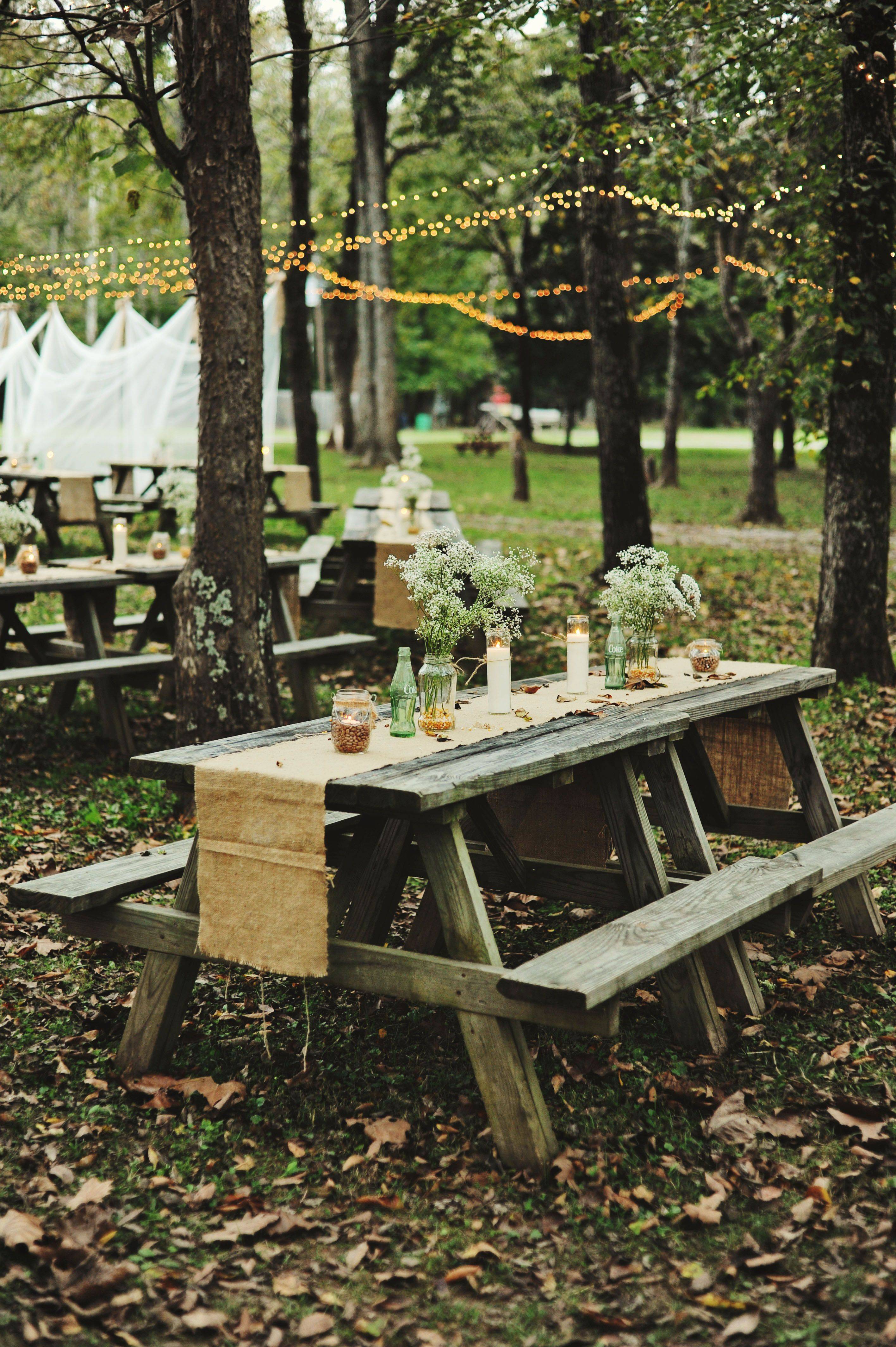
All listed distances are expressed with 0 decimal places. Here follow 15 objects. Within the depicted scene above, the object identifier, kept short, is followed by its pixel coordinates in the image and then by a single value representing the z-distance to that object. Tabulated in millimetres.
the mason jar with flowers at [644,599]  4672
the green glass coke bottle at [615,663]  4703
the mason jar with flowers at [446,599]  3832
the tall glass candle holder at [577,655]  4398
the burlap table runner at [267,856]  3277
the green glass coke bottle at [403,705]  3799
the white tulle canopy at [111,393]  15195
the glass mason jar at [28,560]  7543
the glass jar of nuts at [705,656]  5051
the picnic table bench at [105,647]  7266
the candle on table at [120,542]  7913
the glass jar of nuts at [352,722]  3564
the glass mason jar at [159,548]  8484
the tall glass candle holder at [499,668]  3971
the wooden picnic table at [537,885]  3217
